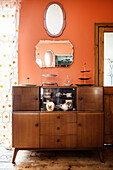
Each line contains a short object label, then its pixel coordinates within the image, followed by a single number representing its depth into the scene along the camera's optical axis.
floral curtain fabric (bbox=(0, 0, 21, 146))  2.62
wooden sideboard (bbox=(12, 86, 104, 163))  2.18
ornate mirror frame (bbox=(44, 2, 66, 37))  2.79
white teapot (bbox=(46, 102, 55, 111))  2.29
